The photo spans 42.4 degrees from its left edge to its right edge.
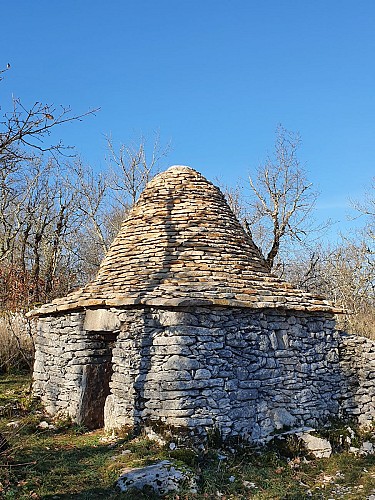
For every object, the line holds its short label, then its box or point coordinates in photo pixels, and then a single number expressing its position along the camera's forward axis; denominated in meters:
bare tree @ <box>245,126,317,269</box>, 17.16
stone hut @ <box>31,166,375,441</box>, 6.61
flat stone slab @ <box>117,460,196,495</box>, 5.05
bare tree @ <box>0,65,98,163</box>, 3.71
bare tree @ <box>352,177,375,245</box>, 20.39
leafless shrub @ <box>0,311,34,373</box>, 11.56
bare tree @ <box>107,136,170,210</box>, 19.97
